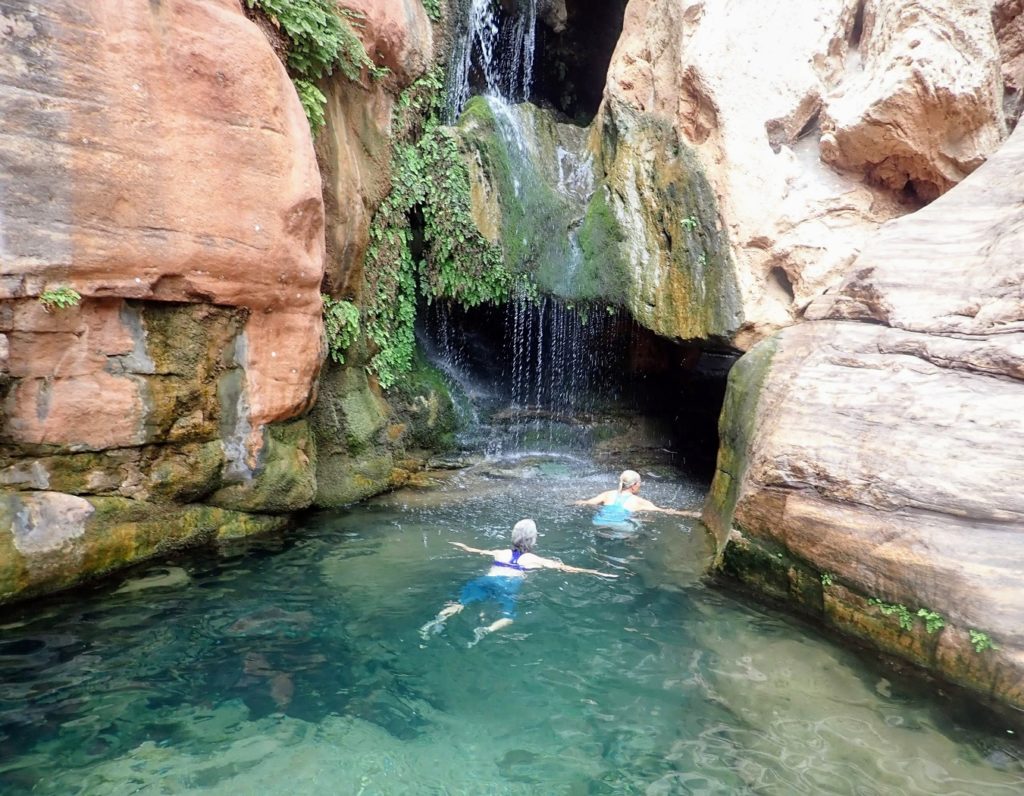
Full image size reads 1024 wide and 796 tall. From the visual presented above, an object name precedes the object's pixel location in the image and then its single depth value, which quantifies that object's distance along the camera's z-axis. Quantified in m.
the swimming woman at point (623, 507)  7.68
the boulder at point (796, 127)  8.02
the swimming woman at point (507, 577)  5.48
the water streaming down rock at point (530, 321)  10.17
